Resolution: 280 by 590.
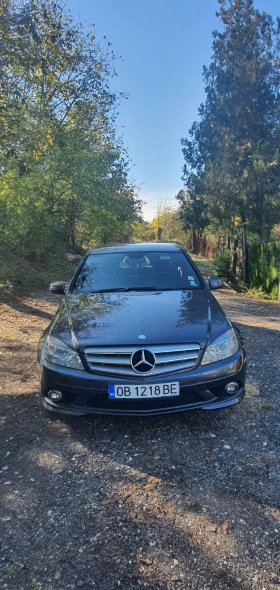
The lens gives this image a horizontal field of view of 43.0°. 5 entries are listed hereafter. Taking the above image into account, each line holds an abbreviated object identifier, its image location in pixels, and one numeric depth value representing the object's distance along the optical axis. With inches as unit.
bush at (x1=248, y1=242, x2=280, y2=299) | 538.6
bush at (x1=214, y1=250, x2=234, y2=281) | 704.4
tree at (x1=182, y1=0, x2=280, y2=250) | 652.7
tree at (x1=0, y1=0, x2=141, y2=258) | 192.4
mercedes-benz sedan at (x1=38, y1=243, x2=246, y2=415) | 98.3
